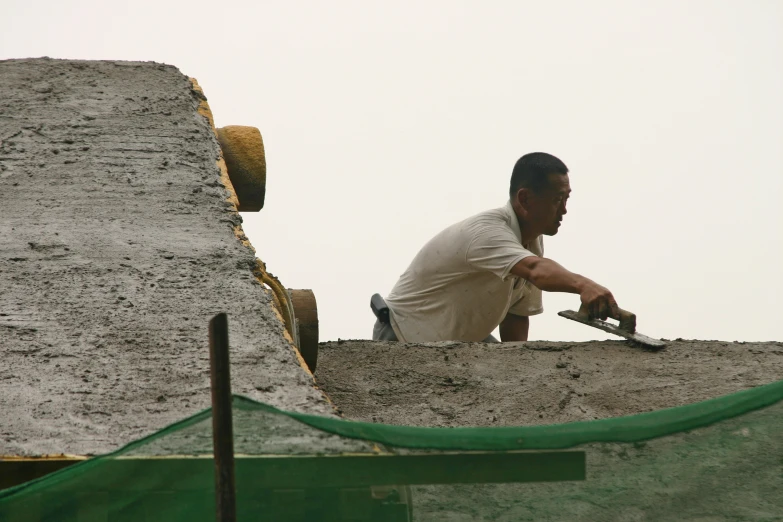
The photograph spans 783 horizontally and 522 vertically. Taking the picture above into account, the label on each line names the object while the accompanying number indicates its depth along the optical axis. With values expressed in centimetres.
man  1685
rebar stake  1008
